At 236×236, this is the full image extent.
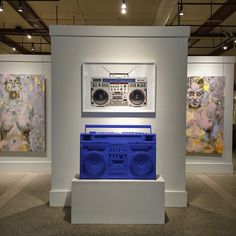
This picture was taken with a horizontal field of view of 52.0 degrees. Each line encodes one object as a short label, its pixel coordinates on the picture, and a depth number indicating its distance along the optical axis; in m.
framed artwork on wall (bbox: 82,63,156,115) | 3.28
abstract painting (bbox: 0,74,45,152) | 4.79
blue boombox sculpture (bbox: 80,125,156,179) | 2.88
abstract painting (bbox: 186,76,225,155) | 4.88
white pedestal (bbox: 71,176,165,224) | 2.80
